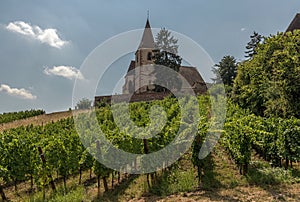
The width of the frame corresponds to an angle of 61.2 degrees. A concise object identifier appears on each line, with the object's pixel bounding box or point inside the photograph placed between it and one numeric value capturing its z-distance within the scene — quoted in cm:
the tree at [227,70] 3338
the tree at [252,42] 3541
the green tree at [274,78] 1304
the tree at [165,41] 3794
